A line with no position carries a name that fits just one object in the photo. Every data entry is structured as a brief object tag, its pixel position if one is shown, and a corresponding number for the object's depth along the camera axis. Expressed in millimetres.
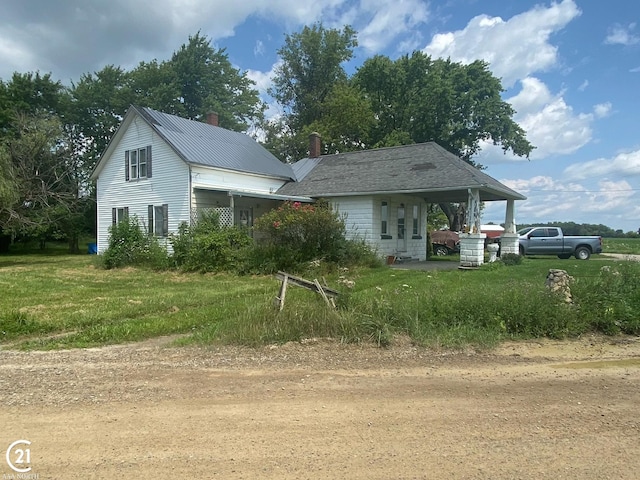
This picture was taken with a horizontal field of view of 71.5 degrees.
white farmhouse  18000
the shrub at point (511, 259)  17156
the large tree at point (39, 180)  21969
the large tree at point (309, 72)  43375
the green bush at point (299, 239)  14742
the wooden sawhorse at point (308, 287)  6812
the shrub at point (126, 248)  18078
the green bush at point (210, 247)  15656
